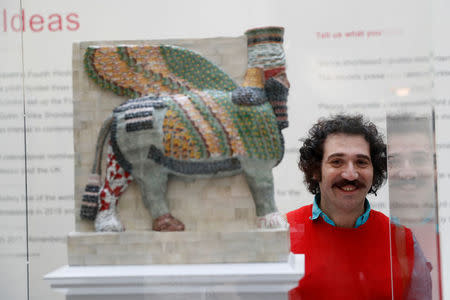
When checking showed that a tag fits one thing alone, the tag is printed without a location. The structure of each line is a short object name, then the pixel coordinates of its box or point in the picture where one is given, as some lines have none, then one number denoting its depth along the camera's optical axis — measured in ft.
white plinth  6.86
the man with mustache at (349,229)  7.00
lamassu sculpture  7.18
